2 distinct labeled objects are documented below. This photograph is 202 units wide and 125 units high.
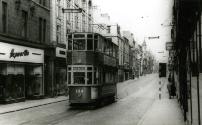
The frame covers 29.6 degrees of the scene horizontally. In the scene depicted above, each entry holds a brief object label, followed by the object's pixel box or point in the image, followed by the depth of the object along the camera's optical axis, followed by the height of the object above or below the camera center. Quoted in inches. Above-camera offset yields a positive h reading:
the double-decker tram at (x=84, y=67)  940.0 +3.6
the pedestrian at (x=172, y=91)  1276.3 -78.1
